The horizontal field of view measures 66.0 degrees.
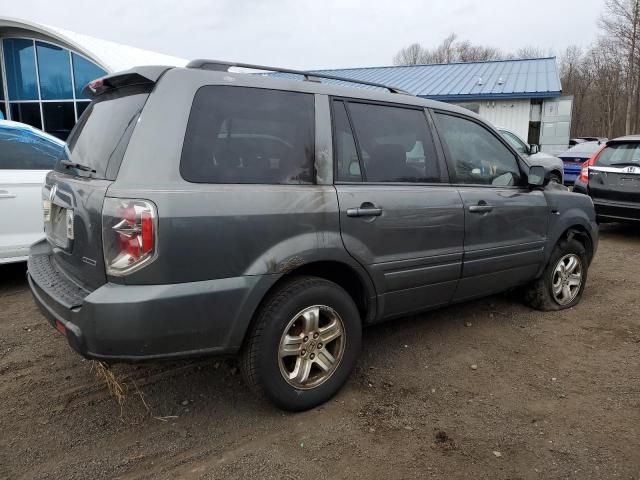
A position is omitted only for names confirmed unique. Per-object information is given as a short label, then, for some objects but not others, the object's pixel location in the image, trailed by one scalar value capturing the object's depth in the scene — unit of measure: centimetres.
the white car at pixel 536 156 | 1133
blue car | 1390
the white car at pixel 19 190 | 473
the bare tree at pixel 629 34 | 2872
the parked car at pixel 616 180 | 734
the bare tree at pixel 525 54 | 5228
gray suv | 226
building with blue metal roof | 1858
